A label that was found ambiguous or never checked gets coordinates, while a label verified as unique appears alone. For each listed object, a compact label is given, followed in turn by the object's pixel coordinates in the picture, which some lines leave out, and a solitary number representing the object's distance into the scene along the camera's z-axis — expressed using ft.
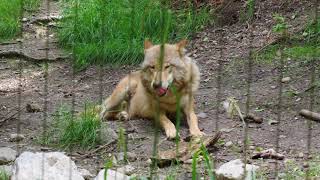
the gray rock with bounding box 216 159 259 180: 23.63
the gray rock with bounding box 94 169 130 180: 23.63
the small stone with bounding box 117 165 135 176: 27.76
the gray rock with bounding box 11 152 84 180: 24.04
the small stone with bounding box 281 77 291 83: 43.60
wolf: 37.27
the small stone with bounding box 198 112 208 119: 40.40
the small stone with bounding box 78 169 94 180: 27.56
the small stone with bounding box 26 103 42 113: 42.06
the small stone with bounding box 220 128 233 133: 35.19
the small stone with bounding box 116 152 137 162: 30.42
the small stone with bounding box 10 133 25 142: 35.20
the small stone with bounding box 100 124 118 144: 33.62
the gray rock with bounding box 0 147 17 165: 29.85
